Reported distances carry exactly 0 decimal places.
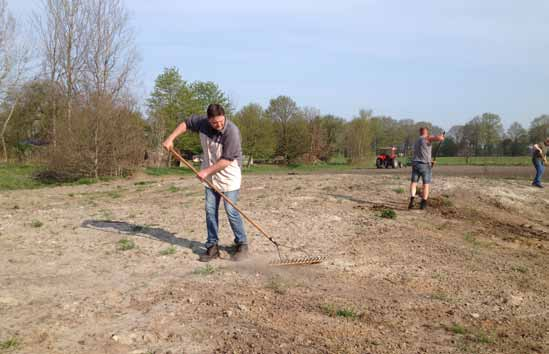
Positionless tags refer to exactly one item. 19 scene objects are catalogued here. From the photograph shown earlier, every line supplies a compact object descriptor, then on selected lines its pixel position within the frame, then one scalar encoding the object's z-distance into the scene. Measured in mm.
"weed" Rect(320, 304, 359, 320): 4031
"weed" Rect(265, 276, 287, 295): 4616
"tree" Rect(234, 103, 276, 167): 43781
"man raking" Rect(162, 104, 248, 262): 5473
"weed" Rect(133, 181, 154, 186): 18016
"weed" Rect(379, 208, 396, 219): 8742
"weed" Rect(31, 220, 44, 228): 7809
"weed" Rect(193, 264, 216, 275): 5172
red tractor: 37375
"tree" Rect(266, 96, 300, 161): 48125
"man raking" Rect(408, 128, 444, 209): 10016
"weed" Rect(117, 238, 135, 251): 6234
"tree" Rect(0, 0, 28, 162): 26281
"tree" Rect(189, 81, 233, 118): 44500
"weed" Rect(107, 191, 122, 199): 13305
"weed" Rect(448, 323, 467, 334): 3829
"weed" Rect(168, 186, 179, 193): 14000
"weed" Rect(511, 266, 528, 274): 5782
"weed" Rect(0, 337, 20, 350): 3264
